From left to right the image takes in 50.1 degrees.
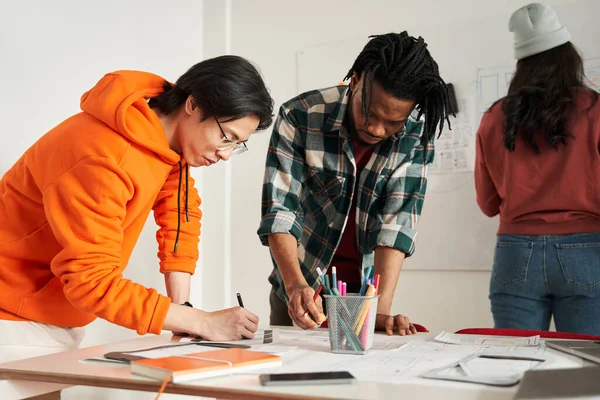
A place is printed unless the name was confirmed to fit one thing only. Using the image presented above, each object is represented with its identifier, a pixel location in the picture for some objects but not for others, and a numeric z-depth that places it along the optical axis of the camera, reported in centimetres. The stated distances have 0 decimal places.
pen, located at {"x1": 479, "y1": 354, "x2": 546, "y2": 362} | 101
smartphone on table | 84
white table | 79
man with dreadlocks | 155
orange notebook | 86
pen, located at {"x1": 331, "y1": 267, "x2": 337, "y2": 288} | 115
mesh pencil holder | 110
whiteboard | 279
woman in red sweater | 182
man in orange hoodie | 114
